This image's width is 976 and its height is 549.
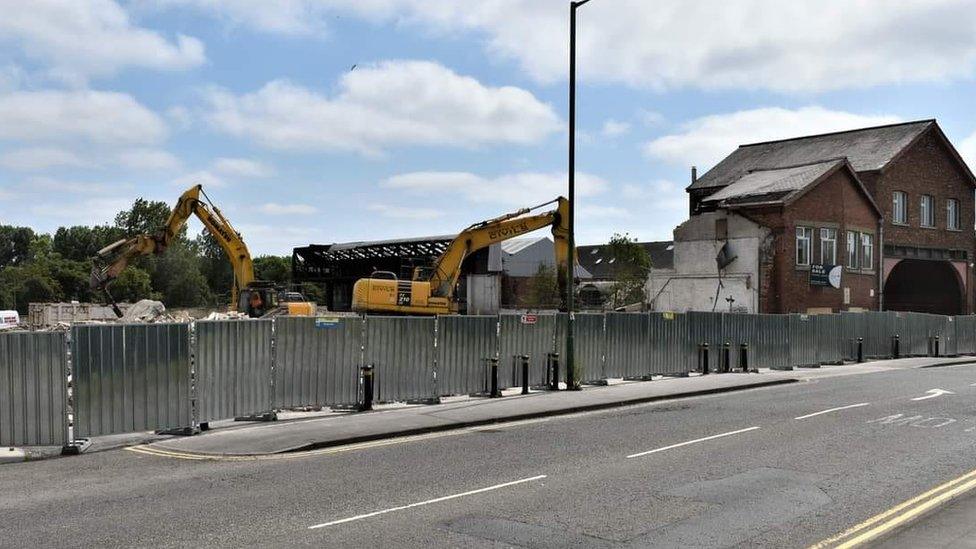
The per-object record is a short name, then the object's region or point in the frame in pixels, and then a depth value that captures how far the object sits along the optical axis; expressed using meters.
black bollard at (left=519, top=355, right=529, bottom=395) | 20.09
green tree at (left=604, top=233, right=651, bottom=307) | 61.56
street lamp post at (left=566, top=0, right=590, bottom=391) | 20.94
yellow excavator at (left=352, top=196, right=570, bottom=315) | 30.39
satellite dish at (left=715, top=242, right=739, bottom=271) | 43.28
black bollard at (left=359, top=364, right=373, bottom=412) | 16.61
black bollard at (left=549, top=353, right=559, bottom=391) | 20.94
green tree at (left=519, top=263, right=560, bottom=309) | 66.75
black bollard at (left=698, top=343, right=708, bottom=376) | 26.81
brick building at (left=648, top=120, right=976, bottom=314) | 42.41
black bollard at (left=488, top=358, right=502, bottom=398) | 19.36
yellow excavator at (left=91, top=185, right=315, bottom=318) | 35.00
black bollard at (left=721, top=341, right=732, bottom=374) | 27.53
